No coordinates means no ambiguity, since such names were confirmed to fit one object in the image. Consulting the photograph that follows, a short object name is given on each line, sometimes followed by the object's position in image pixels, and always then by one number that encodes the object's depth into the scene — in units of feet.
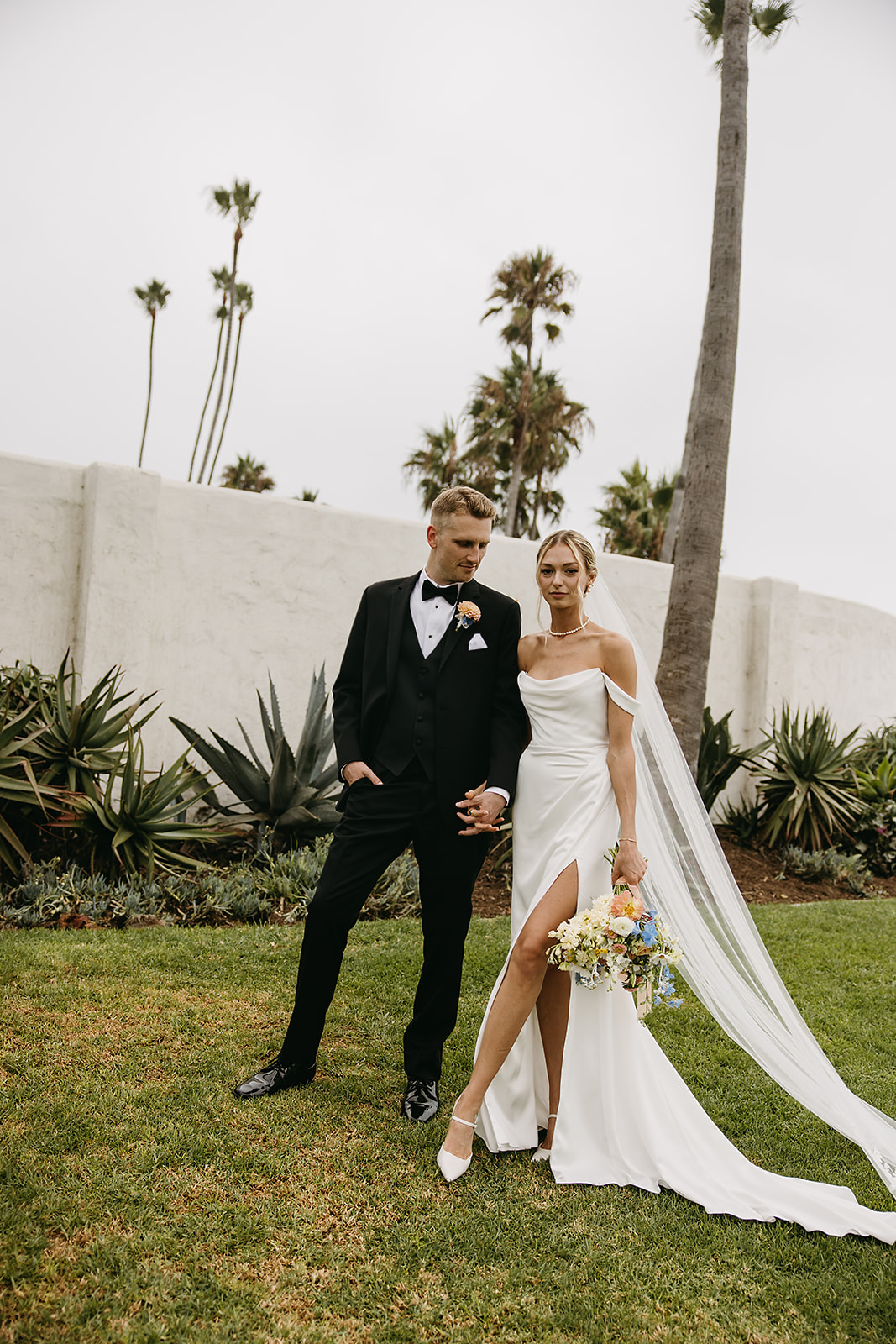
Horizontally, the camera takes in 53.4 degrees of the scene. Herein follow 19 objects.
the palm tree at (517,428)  76.64
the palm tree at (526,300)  76.18
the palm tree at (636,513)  71.05
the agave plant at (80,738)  19.81
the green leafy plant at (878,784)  31.04
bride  9.89
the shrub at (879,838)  29.55
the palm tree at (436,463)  82.91
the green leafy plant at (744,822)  31.07
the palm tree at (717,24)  35.24
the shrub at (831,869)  27.55
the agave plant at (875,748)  34.30
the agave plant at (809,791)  29.60
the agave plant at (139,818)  19.36
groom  10.91
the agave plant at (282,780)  21.76
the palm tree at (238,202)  79.10
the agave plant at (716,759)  28.99
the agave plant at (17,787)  18.37
